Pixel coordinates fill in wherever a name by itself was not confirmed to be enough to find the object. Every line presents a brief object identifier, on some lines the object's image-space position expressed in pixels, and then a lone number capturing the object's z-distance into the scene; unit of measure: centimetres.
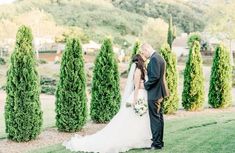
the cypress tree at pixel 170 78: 1548
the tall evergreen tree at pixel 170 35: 6496
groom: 895
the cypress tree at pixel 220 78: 1702
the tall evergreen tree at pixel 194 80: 1628
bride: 945
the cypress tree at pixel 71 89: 1277
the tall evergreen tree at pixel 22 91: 1169
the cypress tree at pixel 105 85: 1384
